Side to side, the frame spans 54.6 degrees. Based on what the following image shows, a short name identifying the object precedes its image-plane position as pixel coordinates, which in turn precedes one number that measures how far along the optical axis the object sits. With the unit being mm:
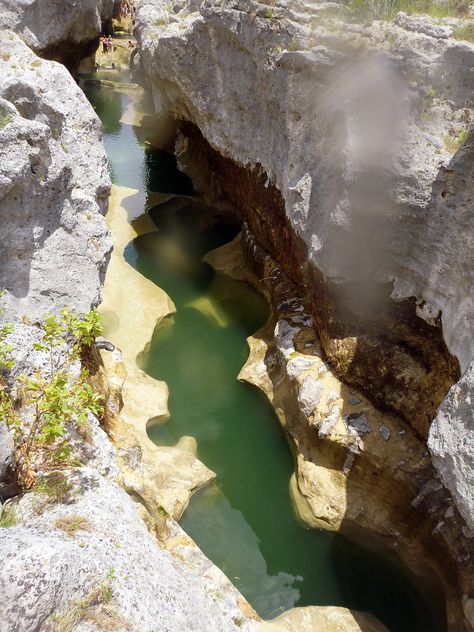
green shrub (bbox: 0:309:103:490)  6316
